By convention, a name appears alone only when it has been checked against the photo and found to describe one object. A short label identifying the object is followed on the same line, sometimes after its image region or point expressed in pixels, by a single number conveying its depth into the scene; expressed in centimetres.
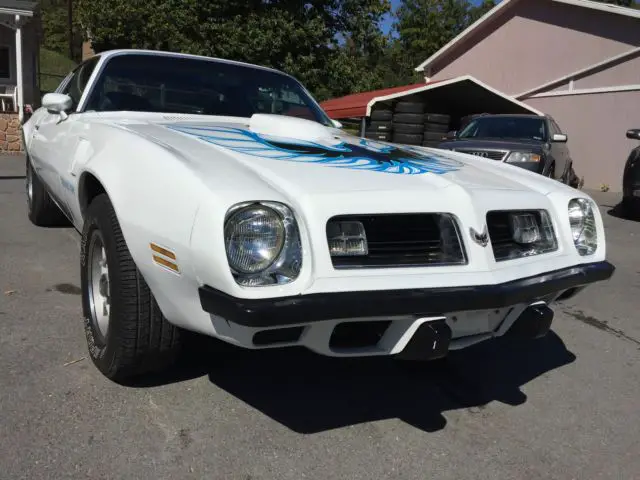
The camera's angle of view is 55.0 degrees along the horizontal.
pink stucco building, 1326
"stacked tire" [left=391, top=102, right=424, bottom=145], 1471
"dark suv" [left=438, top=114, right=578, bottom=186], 846
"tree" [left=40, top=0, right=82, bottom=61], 5259
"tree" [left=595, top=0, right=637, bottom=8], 4350
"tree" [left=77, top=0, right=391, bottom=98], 1997
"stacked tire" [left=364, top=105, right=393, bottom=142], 1480
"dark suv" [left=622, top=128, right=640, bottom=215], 832
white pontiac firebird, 203
